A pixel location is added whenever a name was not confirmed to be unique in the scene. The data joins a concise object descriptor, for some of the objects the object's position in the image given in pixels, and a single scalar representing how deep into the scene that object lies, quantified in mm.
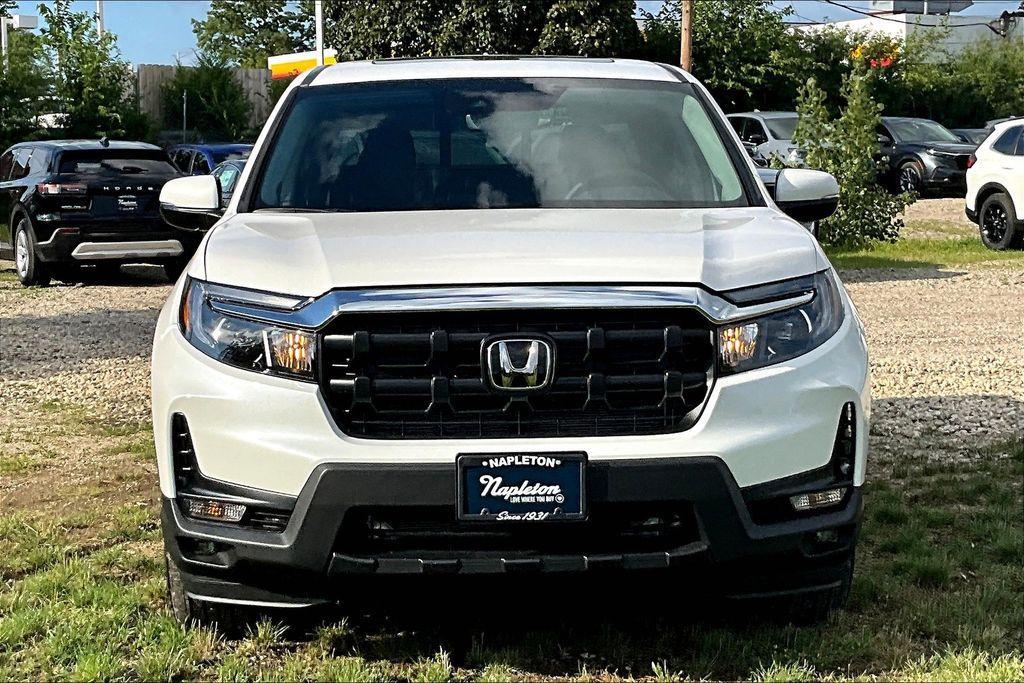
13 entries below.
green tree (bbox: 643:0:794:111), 39500
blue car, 21906
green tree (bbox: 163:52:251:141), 33344
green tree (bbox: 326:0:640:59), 31656
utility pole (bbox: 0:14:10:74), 28097
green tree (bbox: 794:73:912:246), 17625
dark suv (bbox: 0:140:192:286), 15852
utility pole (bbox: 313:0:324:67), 33178
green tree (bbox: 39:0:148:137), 28406
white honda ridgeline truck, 3662
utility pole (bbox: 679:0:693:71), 25938
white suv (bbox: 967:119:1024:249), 17781
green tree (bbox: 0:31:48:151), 27250
